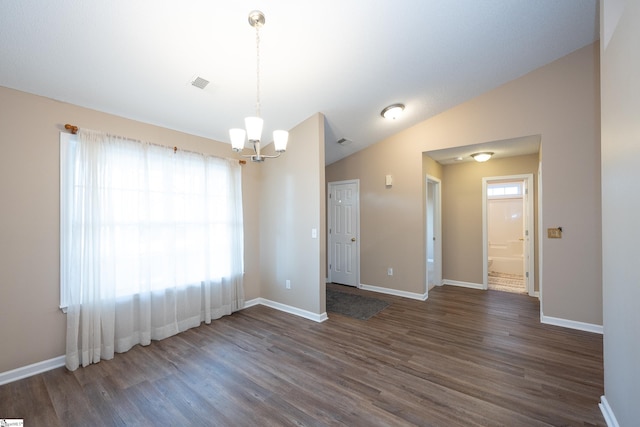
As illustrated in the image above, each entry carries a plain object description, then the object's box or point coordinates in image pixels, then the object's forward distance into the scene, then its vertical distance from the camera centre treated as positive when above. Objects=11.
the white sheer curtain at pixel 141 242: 2.48 -0.31
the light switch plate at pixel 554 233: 3.28 -0.26
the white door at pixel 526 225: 4.49 -0.21
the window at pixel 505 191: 6.75 +0.61
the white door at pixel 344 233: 5.16 -0.38
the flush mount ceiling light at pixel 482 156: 4.28 +0.98
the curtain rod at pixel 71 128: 2.44 +0.84
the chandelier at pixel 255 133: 1.92 +0.63
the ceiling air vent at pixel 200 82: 2.55 +1.34
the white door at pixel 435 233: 5.14 -0.39
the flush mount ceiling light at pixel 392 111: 3.61 +1.48
